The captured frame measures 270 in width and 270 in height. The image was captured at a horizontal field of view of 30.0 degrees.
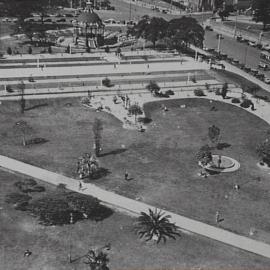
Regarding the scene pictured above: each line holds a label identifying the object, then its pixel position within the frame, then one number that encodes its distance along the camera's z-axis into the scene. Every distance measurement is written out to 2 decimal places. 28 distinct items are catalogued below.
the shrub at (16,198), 49.81
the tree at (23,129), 67.09
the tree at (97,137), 62.72
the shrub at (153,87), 86.12
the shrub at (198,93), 86.83
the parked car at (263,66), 105.72
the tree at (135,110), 74.31
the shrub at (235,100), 84.19
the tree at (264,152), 61.35
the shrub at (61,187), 53.88
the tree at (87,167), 56.94
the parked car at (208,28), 144.34
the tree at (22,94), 77.17
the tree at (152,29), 112.31
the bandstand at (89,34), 117.19
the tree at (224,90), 85.38
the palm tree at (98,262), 38.26
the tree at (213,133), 64.19
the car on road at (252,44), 125.45
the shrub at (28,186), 53.06
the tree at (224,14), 153.88
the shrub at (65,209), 47.03
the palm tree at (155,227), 45.97
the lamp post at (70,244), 42.51
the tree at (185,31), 110.38
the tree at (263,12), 135.00
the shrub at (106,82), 89.44
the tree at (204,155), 59.56
